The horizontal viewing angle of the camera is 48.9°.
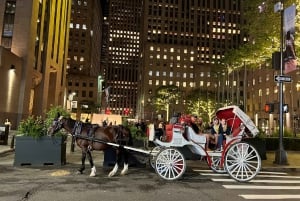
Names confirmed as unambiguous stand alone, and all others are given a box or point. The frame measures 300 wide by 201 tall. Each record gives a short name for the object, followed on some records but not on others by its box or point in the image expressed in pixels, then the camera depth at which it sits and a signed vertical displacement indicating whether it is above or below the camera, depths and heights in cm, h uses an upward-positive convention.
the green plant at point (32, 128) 1295 -2
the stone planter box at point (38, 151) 1281 -89
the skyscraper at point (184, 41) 15061 +4518
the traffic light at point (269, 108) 1658 +137
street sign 1630 +283
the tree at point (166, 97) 10817 +1150
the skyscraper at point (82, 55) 13062 +3286
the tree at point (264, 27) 2155 +732
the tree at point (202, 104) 9634 +864
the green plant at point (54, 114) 1327 +58
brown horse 1116 -20
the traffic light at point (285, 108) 1670 +140
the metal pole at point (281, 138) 1585 -12
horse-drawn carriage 1056 -39
